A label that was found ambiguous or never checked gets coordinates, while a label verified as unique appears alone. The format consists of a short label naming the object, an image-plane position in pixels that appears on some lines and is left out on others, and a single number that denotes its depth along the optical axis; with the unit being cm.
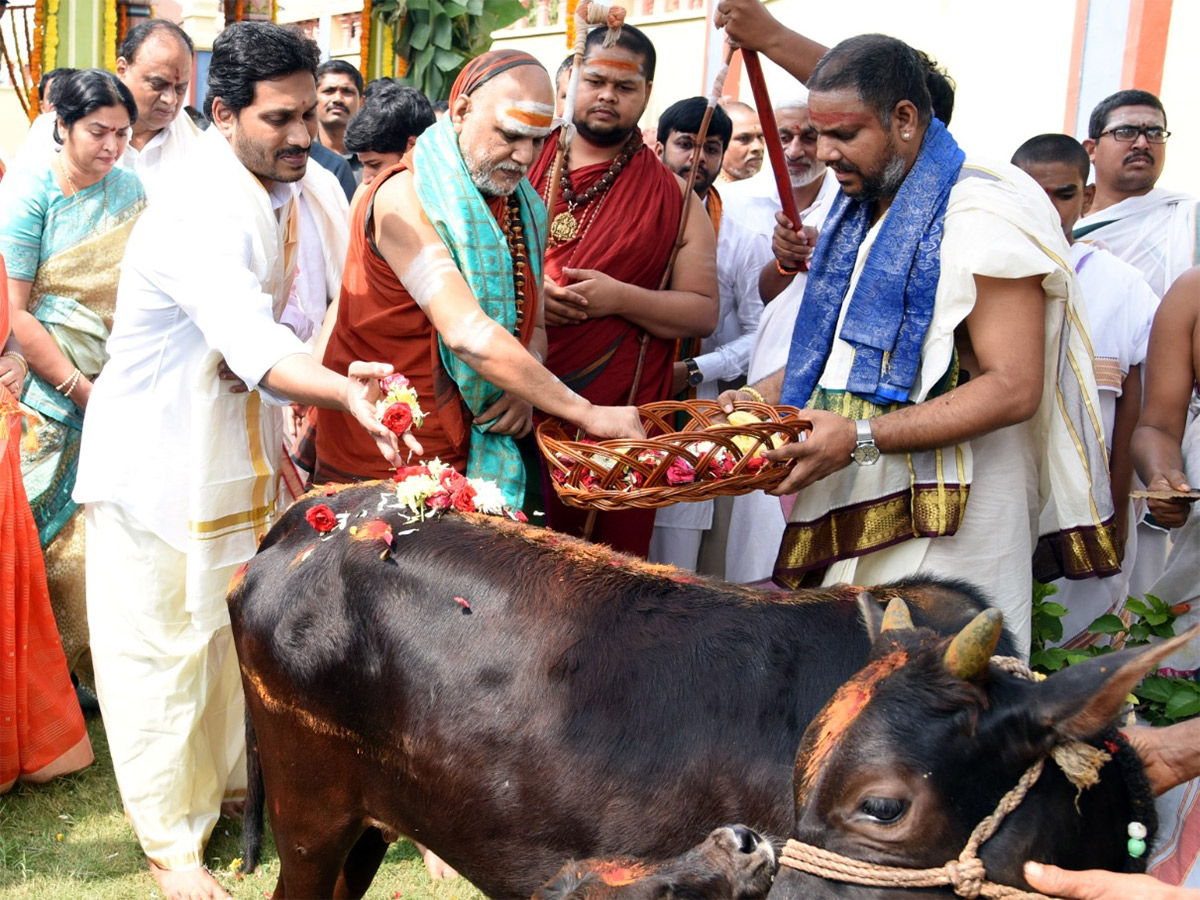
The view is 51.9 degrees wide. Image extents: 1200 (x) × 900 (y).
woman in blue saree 477
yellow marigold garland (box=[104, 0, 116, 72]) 695
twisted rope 177
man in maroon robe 446
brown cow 239
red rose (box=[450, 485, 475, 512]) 297
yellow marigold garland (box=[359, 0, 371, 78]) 834
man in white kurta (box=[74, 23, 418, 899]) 365
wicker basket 288
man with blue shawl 307
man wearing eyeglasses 590
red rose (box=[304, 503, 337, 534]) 292
